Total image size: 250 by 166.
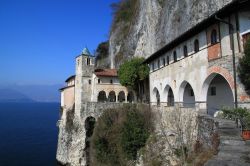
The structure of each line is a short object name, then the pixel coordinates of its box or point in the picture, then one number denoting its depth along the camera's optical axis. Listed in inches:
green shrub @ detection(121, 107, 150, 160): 927.7
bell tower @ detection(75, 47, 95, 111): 1546.5
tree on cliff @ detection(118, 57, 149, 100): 1373.0
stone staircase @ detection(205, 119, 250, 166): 235.0
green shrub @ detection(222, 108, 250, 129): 354.3
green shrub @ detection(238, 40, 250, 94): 475.1
